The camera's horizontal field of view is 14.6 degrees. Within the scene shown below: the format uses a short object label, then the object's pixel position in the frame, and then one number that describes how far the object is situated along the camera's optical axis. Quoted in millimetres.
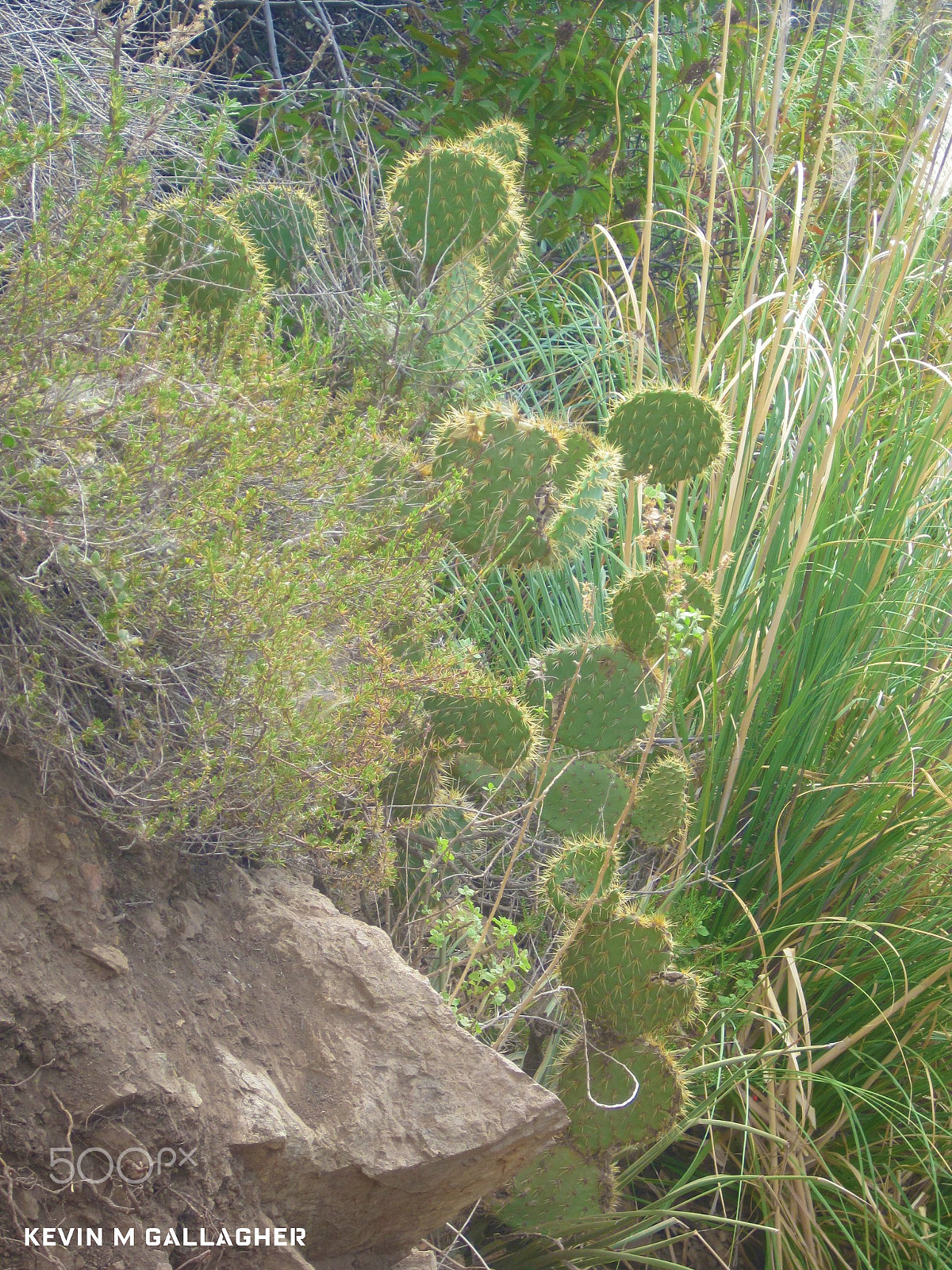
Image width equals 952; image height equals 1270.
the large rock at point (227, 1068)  4719
